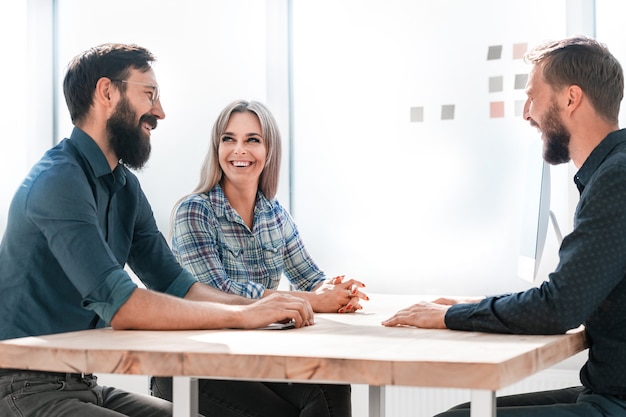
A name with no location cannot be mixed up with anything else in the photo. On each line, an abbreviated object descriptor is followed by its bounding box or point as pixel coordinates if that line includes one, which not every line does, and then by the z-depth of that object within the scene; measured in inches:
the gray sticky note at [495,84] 145.9
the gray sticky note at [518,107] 144.6
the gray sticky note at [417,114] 150.7
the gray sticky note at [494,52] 145.9
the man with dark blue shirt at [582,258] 64.7
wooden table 48.8
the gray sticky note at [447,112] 148.9
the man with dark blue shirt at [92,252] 66.9
